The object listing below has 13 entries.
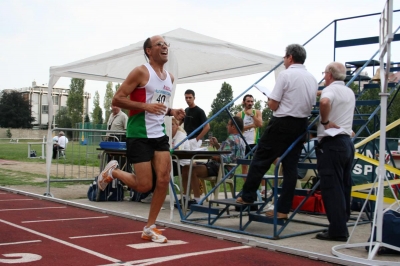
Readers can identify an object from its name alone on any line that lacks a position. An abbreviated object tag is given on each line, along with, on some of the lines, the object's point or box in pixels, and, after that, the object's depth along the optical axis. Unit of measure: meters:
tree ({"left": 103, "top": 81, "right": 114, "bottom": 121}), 99.19
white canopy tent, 6.78
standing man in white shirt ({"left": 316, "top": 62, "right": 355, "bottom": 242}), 5.32
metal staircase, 5.59
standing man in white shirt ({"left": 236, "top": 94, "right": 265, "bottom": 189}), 9.02
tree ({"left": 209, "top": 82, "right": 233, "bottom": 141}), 100.62
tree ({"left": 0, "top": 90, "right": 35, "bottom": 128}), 107.00
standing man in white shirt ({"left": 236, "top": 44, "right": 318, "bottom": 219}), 5.54
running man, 5.13
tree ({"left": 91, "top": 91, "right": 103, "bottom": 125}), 105.38
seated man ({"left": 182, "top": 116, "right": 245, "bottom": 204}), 7.73
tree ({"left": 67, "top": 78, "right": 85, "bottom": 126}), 101.62
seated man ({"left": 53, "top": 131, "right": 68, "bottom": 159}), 24.24
